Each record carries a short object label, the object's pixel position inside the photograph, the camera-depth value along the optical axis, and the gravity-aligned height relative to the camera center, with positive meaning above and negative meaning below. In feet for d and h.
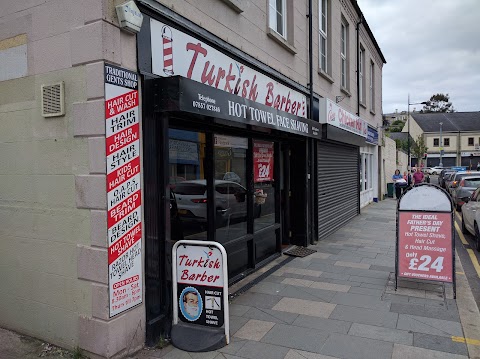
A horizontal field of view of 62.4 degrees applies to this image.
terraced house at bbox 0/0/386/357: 11.97 +0.69
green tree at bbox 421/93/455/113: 289.12 +45.91
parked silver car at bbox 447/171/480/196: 63.10 -2.35
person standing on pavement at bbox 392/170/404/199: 68.95 -2.38
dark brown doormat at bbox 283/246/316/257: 26.40 -5.67
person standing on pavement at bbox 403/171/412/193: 79.61 -2.19
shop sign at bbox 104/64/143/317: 11.87 -0.56
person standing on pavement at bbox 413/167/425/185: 65.46 -1.63
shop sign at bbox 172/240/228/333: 13.08 -3.79
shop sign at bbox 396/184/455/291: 18.64 -3.30
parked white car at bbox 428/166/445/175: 180.04 -1.87
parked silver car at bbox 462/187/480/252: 29.86 -4.04
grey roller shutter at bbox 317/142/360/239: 32.40 -1.68
